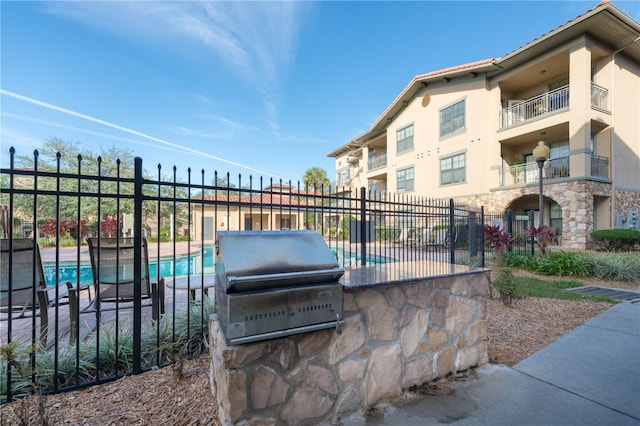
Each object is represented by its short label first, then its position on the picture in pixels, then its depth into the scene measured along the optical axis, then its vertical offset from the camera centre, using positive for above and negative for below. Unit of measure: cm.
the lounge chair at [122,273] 350 -78
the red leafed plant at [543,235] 887 -69
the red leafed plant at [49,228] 1556 -59
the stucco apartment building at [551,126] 1200 +457
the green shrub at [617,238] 1091 -101
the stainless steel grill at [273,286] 170 -47
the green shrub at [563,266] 772 -147
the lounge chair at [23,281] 296 -71
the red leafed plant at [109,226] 1507 -50
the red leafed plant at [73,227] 1571 -55
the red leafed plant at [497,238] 885 -77
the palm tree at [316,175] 3136 +462
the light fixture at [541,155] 910 +193
